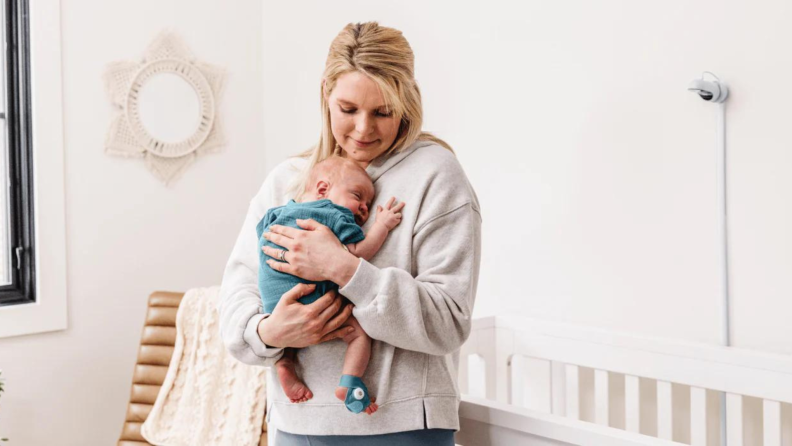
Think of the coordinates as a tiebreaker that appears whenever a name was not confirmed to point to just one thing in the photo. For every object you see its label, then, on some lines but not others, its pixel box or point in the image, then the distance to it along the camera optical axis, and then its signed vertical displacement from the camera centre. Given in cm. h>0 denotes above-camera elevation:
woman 106 -10
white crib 136 -41
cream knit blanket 202 -49
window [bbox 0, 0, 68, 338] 224 +16
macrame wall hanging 246 +41
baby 109 -1
